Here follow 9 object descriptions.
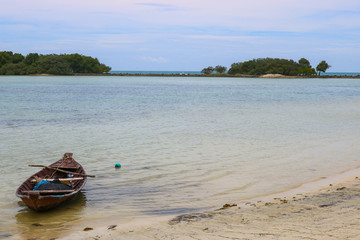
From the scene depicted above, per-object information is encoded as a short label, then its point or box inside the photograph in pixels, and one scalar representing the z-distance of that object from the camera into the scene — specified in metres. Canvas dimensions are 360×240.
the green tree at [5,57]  176.38
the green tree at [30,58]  182.85
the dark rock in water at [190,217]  8.47
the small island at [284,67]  184.75
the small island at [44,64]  177.75
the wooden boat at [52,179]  9.02
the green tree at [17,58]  181.88
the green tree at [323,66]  174.57
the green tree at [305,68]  184.00
